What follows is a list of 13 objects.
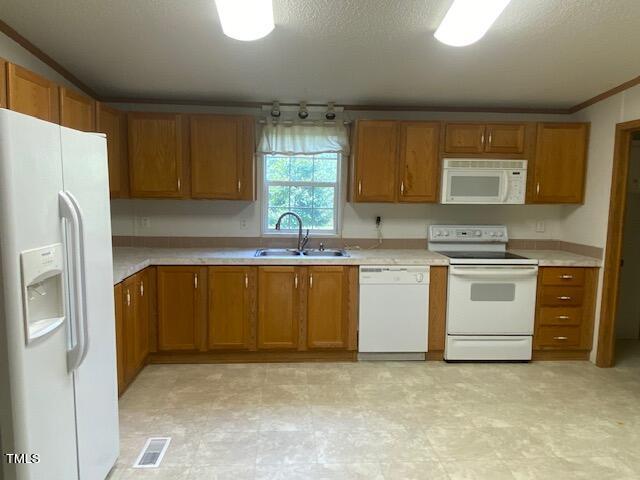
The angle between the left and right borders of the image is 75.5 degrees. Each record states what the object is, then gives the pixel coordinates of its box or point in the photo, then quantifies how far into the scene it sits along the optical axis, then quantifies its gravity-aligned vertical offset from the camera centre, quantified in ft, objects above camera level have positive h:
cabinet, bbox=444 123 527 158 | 11.99 +1.90
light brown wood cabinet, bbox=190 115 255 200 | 11.59 +1.22
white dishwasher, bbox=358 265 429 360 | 11.43 -2.98
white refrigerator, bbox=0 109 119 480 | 4.27 -1.27
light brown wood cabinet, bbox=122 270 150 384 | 9.30 -2.99
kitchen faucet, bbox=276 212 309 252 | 12.50 -1.01
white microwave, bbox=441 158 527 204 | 12.03 +0.69
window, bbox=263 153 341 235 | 13.01 +0.32
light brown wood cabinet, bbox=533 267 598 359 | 11.71 -2.94
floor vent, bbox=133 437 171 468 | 7.06 -4.52
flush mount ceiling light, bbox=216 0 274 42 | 6.56 +3.05
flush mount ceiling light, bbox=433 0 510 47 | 6.48 +3.06
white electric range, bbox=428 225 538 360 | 11.48 -2.88
